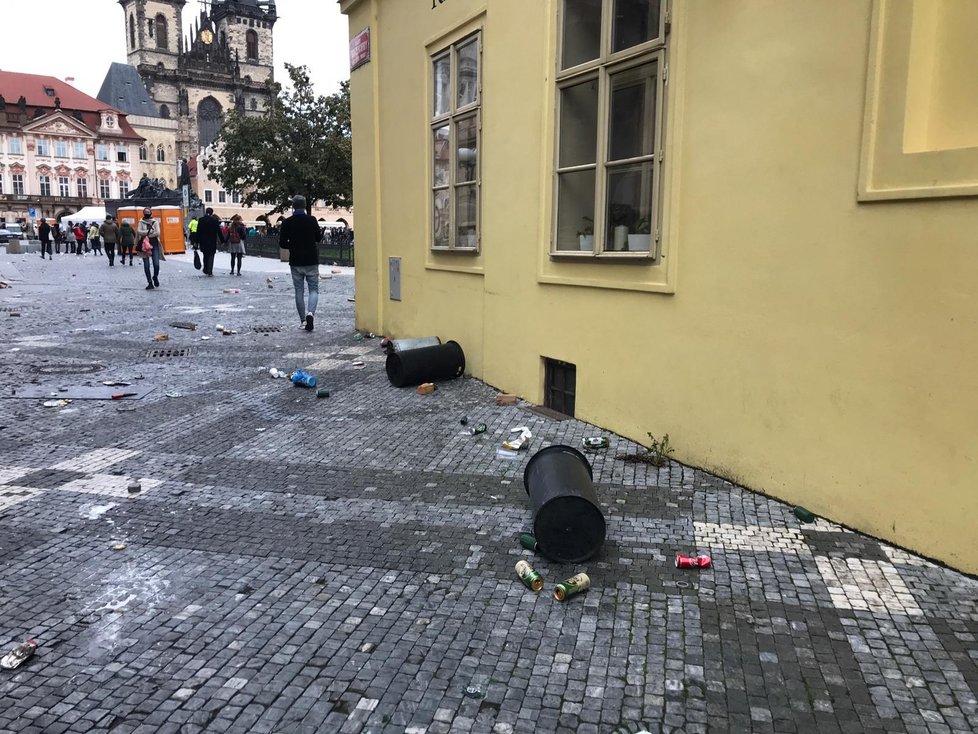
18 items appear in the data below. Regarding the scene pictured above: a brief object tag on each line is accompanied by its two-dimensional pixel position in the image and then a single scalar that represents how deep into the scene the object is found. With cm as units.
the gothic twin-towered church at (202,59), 11475
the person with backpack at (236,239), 2309
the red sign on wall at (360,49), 965
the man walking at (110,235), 2809
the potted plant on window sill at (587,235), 580
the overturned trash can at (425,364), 728
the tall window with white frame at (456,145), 732
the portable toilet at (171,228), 3912
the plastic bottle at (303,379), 741
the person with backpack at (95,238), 4666
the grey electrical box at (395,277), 932
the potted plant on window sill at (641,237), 519
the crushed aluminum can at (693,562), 356
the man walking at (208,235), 2112
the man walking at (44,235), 3775
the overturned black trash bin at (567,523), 354
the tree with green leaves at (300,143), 3819
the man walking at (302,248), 1065
